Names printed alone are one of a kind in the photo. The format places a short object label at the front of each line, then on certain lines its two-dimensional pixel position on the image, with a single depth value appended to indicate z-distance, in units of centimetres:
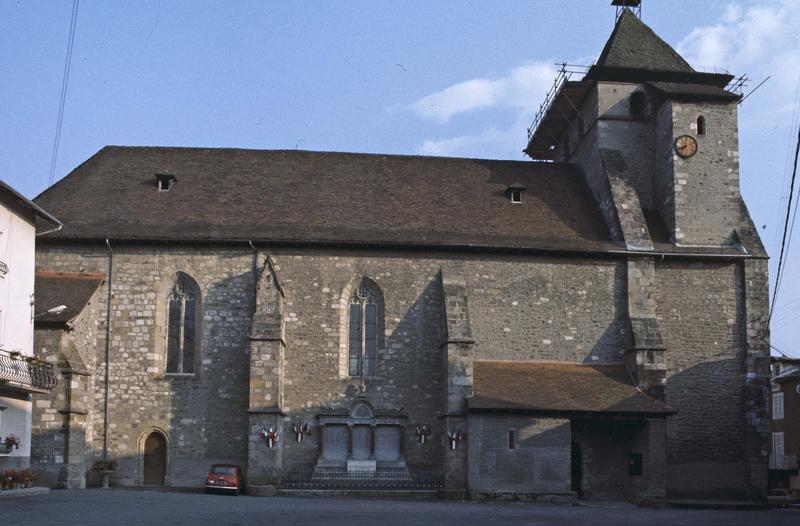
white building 2633
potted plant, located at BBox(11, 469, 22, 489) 2502
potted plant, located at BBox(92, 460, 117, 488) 2995
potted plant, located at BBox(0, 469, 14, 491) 2450
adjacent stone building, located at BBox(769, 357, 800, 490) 4853
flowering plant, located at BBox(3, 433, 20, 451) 2595
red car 2878
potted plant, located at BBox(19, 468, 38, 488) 2542
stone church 2969
